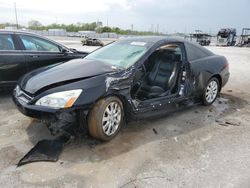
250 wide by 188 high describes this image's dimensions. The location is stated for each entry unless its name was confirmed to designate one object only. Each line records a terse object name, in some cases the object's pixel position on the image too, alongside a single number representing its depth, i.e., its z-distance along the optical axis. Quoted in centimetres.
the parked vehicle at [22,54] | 504
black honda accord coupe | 305
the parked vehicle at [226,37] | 3098
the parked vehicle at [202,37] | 3241
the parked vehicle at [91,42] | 2802
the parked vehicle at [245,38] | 2992
